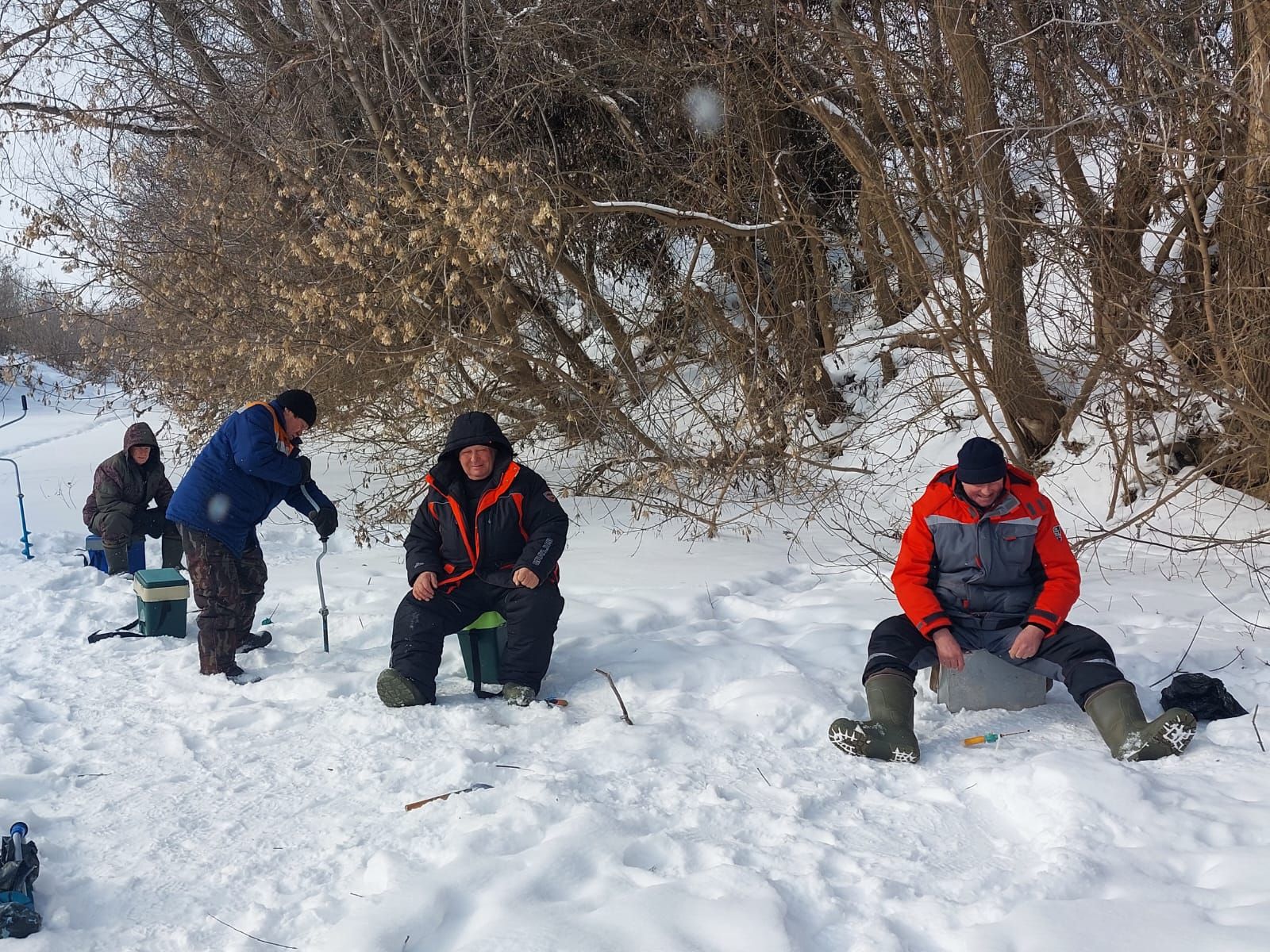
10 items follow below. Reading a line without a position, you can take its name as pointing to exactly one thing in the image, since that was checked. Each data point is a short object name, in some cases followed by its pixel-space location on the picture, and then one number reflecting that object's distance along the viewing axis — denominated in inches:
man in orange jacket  149.9
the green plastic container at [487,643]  181.3
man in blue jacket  196.7
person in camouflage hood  296.5
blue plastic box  300.2
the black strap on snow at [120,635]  217.2
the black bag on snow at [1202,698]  146.4
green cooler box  218.4
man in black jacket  176.7
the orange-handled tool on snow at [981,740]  146.2
